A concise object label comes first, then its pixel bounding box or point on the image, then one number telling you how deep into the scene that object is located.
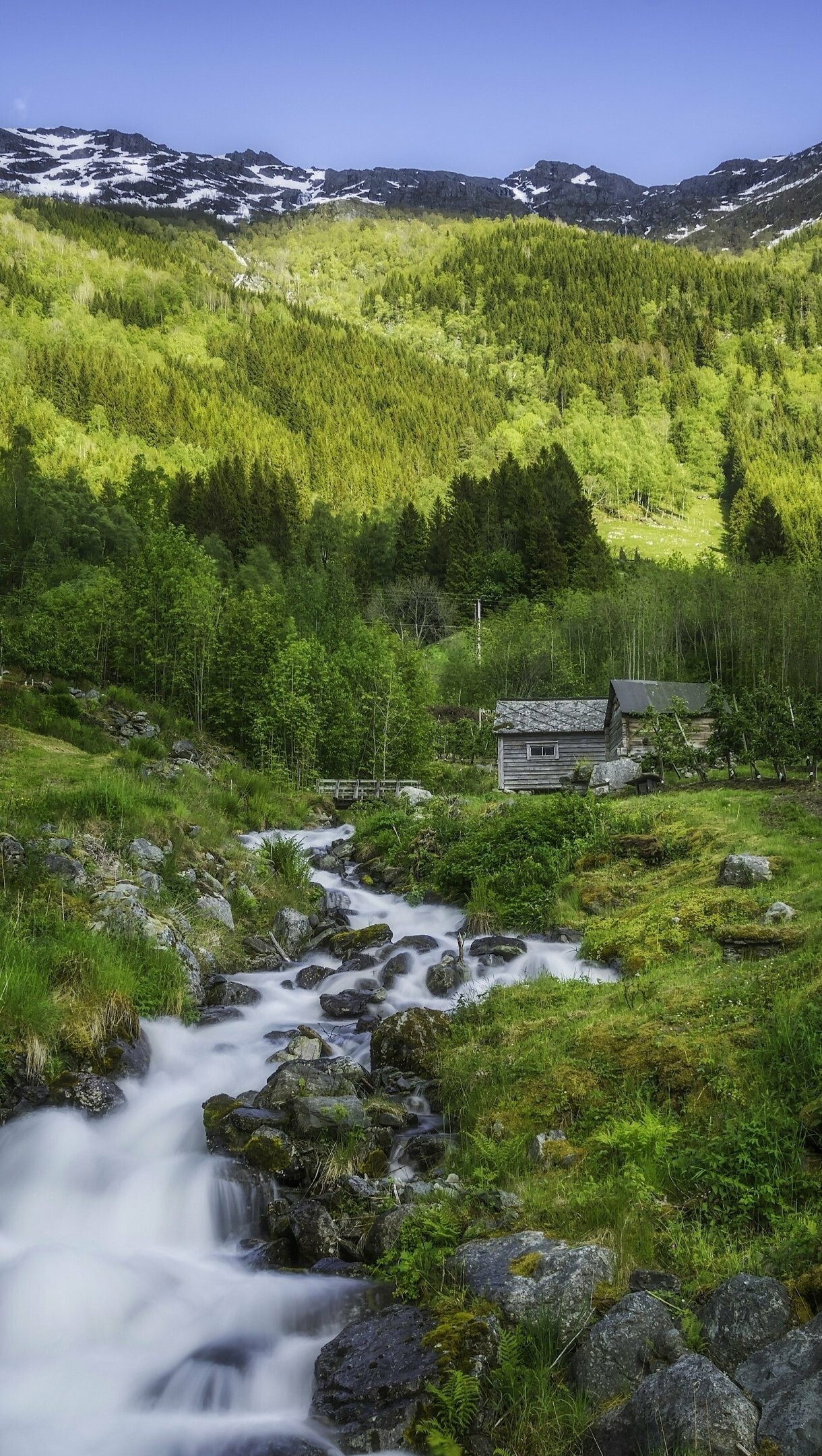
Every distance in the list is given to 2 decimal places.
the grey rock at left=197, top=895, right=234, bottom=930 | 14.55
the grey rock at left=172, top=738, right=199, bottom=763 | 27.75
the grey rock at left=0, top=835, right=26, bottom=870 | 12.30
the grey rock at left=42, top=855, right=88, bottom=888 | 12.52
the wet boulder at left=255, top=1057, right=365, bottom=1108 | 9.34
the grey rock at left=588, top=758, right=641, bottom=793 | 27.84
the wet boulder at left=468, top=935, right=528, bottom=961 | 13.84
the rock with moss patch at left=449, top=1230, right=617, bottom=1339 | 5.34
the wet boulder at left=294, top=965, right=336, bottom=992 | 13.51
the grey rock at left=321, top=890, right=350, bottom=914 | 17.73
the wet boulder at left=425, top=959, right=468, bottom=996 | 13.09
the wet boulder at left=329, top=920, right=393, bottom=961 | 15.28
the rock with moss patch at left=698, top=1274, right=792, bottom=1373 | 4.76
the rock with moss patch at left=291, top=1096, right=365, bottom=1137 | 8.56
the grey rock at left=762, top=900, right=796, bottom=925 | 11.20
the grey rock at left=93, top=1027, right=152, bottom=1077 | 9.58
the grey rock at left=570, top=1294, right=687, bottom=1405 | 4.83
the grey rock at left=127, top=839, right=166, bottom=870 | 14.60
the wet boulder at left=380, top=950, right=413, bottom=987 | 13.69
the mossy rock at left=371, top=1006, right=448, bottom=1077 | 10.47
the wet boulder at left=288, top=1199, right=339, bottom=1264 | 7.16
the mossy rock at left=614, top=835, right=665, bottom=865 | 16.64
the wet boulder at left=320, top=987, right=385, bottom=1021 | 12.55
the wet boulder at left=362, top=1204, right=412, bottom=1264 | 6.84
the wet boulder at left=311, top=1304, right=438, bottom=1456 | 5.23
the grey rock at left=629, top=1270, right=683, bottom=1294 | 5.32
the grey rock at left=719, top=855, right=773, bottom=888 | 13.32
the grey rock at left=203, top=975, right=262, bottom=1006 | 12.41
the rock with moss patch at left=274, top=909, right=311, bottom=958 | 15.25
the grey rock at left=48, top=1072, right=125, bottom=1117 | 8.85
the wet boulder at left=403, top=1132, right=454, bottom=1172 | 8.32
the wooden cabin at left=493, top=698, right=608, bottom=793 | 38.28
